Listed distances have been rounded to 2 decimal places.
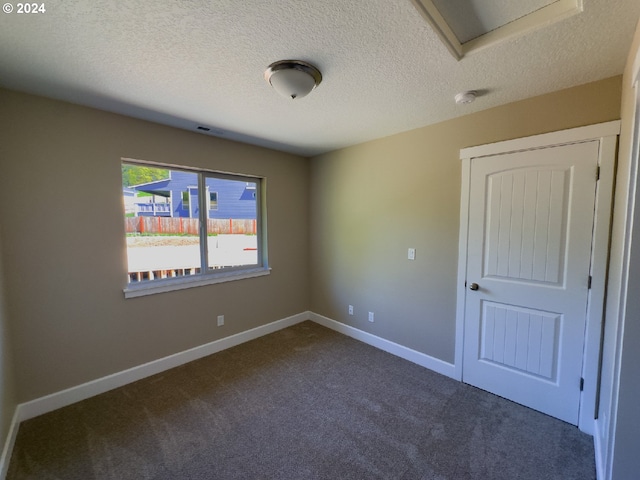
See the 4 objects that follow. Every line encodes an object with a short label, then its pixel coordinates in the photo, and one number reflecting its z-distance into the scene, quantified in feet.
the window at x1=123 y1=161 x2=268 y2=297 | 8.21
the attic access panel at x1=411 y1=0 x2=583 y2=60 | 3.86
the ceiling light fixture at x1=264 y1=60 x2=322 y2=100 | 5.01
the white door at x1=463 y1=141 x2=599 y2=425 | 6.02
